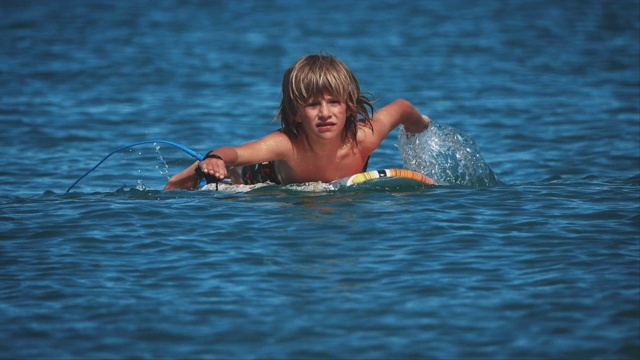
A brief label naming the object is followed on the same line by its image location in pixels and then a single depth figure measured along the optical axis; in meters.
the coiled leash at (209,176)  13.74
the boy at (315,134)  14.95
